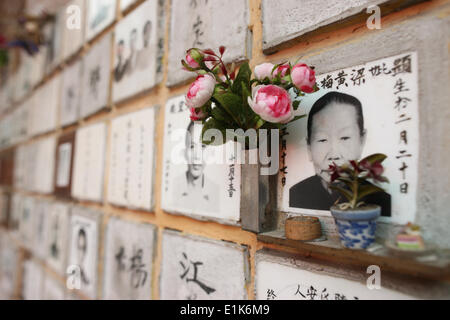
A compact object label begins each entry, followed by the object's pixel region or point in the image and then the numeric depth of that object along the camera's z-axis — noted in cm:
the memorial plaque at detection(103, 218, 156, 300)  100
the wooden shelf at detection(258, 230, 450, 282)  39
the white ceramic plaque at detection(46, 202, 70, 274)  158
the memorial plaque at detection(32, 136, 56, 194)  192
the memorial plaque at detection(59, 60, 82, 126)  164
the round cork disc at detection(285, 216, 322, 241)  53
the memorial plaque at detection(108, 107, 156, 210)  104
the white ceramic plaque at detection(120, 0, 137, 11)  119
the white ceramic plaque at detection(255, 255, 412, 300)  50
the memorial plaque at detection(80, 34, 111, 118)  135
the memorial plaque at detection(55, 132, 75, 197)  165
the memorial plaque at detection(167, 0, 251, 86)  75
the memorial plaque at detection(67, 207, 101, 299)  129
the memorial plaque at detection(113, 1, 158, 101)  106
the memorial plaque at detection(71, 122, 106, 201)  135
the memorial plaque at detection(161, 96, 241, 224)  74
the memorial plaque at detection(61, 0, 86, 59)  164
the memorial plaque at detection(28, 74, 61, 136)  196
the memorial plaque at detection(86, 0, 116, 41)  135
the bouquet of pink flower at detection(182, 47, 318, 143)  50
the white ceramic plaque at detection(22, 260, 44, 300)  186
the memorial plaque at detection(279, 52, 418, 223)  48
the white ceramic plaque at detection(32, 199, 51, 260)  186
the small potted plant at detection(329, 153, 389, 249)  45
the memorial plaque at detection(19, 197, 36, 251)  210
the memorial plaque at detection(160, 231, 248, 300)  72
